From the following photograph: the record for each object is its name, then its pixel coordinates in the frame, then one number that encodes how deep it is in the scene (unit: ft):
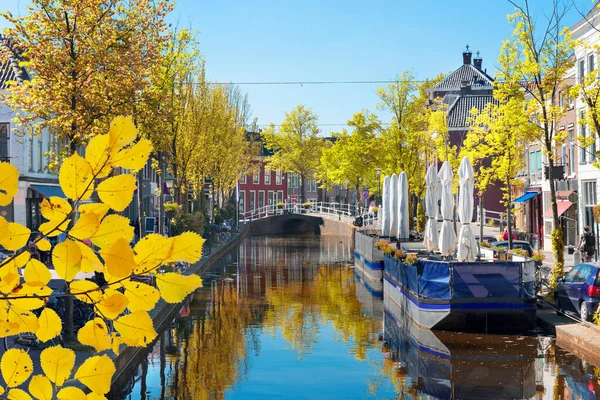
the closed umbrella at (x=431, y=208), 71.31
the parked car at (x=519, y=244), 87.10
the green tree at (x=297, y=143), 278.05
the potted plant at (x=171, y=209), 111.86
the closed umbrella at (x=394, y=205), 97.55
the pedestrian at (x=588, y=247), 84.07
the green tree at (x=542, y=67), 63.98
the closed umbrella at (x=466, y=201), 59.00
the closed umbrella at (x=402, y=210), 91.30
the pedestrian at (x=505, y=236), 109.49
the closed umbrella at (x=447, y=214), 64.23
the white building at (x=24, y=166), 91.56
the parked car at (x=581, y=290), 50.34
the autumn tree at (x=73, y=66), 48.92
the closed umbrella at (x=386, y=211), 101.19
